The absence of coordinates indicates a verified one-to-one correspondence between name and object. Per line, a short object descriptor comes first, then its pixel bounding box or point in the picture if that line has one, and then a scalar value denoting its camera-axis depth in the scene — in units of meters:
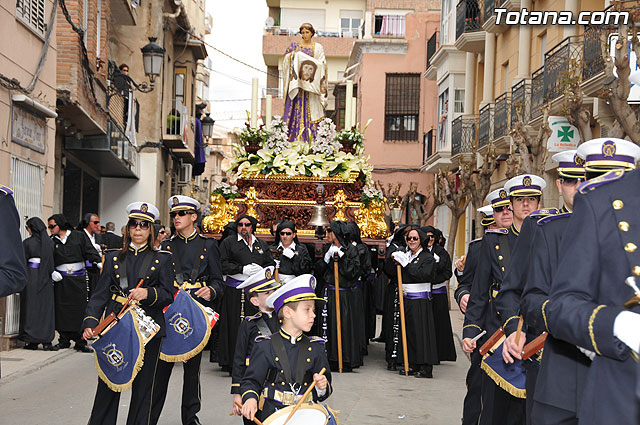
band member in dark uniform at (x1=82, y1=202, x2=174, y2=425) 6.79
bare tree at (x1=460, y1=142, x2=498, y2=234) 21.32
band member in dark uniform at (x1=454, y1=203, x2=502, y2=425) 7.64
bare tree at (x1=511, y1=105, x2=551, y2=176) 15.43
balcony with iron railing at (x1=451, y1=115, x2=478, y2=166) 29.70
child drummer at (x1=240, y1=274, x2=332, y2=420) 5.36
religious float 14.62
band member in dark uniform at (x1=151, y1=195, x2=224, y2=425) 8.85
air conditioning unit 36.78
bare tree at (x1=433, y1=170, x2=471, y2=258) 25.31
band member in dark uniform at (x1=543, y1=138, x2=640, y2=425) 3.03
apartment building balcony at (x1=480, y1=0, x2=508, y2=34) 26.02
